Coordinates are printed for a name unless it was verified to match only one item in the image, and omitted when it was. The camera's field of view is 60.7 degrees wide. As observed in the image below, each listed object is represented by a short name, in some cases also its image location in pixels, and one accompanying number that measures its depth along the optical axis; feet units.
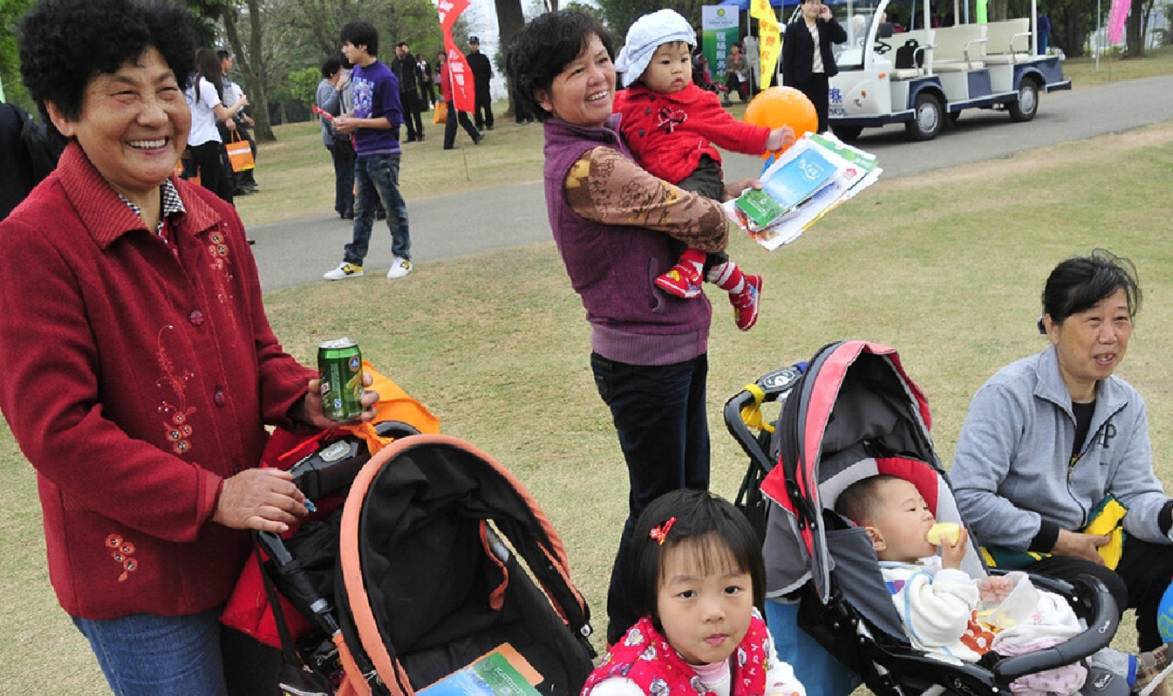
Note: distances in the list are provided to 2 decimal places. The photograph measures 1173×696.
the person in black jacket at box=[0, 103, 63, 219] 15.87
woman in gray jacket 9.32
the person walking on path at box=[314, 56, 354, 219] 33.73
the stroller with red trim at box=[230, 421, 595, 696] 6.15
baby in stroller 7.79
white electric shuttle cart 42.91
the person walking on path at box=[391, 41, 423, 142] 65.67
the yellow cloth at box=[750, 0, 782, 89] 33.86
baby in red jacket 9.78
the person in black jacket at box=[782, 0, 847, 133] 37.17
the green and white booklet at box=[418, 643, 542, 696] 7.22
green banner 79.77
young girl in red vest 6.91
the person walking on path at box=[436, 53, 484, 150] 59.47
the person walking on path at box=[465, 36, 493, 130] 66.18
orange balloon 11.18
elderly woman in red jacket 5.42
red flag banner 40.73
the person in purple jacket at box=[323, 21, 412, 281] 24.85
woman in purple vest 8.43
